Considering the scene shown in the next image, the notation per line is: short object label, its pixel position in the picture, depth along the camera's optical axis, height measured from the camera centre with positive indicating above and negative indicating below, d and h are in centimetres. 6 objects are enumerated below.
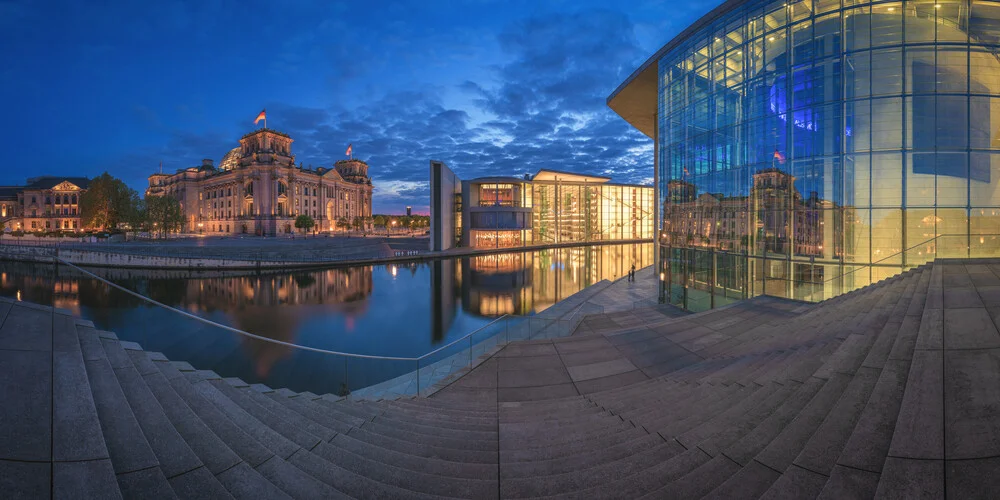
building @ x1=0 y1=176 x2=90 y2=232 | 10062 +1071
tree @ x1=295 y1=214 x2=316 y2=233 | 9181 +567
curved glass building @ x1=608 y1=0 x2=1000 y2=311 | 1381 +396
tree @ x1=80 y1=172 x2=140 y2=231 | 7462 +902
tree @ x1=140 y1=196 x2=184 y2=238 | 6688 +557
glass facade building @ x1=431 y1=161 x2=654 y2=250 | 6166 +636
